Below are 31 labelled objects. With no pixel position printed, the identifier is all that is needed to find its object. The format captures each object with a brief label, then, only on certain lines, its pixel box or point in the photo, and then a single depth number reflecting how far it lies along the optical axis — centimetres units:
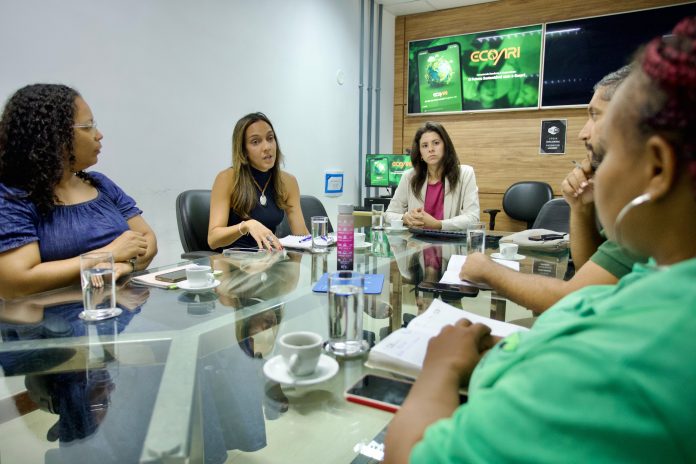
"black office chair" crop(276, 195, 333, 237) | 312
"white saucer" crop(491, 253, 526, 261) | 181
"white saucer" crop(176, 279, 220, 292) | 138
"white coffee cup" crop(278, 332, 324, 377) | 81
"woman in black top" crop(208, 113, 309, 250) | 242
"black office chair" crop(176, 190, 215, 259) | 240
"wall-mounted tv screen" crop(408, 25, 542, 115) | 464
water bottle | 158
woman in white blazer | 318
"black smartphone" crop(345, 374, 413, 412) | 73
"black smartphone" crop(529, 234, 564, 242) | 209
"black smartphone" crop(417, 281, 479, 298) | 134
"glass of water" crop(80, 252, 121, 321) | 119
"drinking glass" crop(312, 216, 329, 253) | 202
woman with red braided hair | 41
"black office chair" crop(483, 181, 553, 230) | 432
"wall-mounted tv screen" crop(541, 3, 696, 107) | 413
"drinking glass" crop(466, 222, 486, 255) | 183
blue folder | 138
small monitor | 476
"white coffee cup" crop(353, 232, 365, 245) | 213
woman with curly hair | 145
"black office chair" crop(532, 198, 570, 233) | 264
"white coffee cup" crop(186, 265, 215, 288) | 140
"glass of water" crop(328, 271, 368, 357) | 96
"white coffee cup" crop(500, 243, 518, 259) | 180
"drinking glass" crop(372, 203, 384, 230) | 257
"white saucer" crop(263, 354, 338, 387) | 81
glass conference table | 80
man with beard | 114
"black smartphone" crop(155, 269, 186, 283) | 147
